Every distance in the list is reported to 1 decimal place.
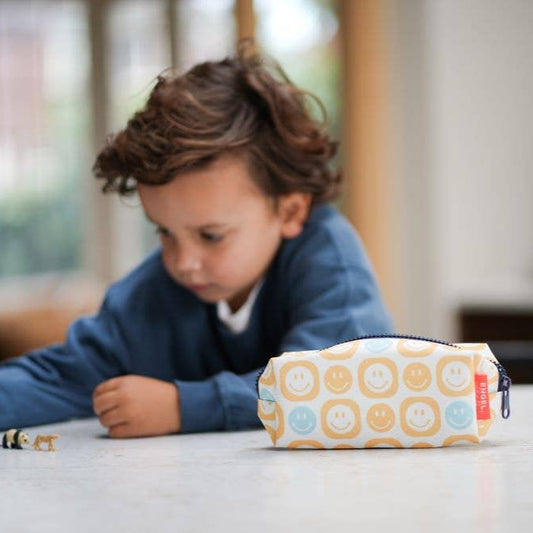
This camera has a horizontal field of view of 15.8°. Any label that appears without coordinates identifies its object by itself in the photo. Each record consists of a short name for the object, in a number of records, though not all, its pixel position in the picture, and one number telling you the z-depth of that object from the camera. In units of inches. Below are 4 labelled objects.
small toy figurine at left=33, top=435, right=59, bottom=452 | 61.8
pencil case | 59.0
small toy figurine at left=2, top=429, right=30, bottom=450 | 62.4
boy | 73.5
